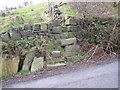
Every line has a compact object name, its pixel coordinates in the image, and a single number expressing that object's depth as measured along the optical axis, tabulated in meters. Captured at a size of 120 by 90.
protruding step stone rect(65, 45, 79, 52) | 8.93
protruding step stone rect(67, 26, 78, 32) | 9.34
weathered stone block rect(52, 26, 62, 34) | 9.22
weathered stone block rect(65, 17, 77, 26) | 9.40
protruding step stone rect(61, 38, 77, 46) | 9.01
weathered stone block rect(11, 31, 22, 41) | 8.86
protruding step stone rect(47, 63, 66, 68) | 8.14
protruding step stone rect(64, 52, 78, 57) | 8.82
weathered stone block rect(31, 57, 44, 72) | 8.09
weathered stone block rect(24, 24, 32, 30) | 9.09
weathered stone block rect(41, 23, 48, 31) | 9.19
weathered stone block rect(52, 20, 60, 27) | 9.31
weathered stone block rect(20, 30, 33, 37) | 8.98
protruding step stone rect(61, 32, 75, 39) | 9.26
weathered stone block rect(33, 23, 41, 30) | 9.12
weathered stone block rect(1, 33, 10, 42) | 8.77
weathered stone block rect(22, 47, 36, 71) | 8.30
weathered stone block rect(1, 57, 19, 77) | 8.06
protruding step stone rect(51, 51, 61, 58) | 8.60
